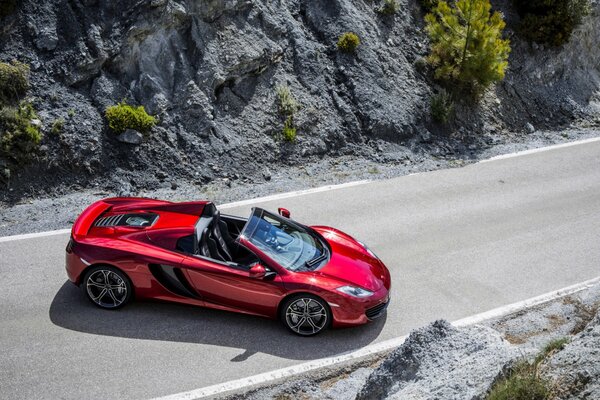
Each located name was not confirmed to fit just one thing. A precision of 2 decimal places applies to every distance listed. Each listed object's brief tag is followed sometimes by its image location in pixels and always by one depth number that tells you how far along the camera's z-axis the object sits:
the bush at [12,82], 13.33
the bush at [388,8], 17.83
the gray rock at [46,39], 14.07
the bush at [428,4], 18.47
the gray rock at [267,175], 14.22
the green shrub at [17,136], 12.80
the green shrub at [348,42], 16.58
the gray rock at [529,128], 17.91
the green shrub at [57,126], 13.30
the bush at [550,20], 19.39
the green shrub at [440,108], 16.61
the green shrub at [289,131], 14.97
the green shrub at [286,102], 15.28
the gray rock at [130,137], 13.70
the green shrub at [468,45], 16.52
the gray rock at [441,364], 6.59
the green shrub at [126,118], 13.72
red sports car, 9.20
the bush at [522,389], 5.93
